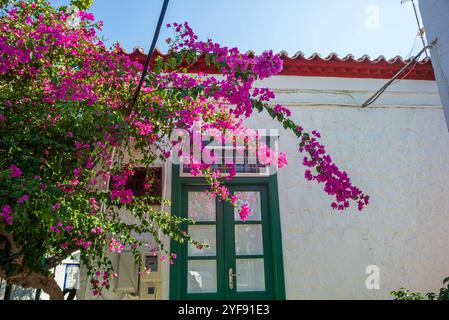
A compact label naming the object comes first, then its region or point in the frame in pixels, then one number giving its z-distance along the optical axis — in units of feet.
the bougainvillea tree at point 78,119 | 8.02
